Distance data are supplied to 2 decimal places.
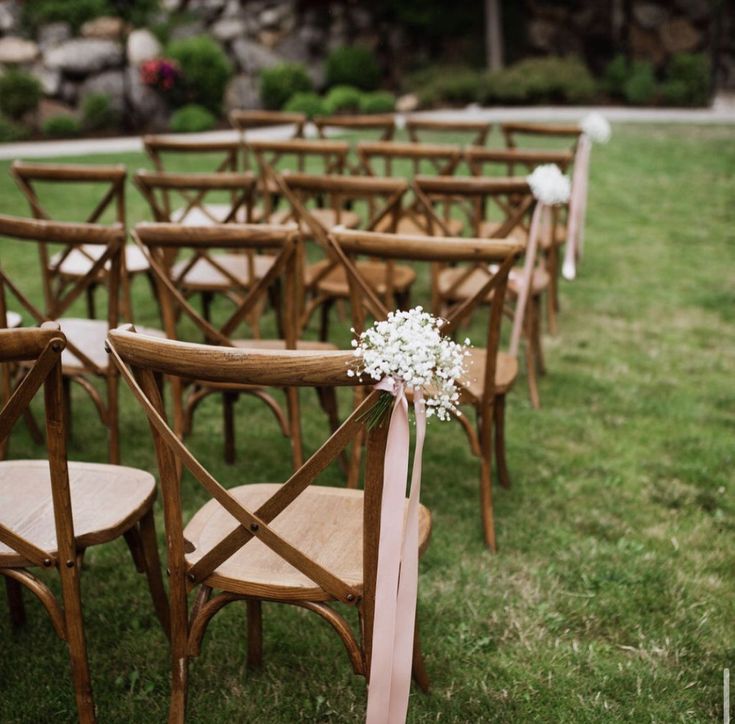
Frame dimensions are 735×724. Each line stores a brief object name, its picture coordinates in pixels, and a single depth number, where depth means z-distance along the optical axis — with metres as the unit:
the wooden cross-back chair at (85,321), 3.09
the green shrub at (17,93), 13.87
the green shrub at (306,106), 15.38
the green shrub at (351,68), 18.30
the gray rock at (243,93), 16.95
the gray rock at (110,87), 15.31
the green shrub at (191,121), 14.41
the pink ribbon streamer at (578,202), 5.29
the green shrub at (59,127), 14.07
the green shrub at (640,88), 17.47
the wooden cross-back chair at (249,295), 3.11
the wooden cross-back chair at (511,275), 3.97
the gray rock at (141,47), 16.25
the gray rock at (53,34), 16.45
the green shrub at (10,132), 13.29
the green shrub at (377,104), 15.97
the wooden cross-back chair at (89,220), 4.25
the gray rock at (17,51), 15.72
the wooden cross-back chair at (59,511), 1.92
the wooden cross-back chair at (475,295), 2.79
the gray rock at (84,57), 15.59
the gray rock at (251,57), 17.83
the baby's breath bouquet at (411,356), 1.71
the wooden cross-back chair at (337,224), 4.11
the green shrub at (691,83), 16.98
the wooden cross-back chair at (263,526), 1.76
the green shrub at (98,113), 14.61
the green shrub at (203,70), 15.25
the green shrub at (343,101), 16.12
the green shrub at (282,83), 16.55
